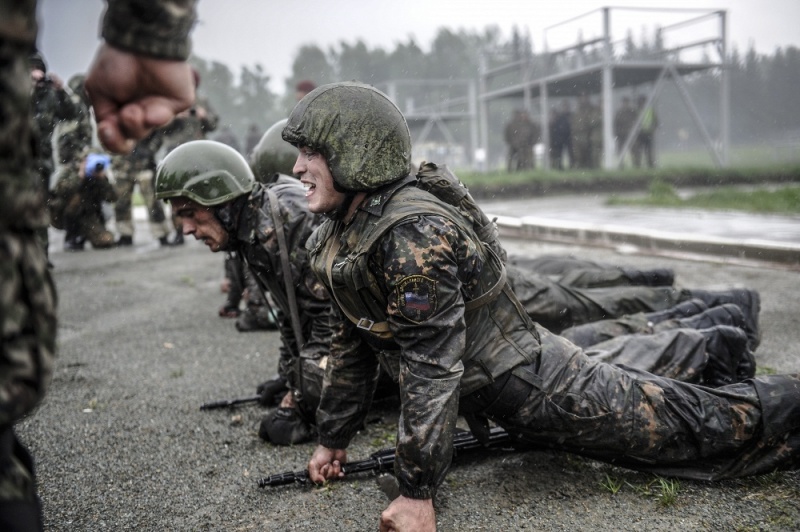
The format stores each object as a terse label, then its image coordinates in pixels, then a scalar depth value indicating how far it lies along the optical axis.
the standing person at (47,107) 7.86
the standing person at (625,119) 21.64
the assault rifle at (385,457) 2.99
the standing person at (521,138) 22.88
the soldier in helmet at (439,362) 2.35
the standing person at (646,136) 21.02
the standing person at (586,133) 21.55
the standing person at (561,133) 21.45
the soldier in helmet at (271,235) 3.58
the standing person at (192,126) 10.80
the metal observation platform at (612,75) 19.06
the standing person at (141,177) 11.35
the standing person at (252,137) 21.31
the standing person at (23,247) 1.26
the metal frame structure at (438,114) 27.52
